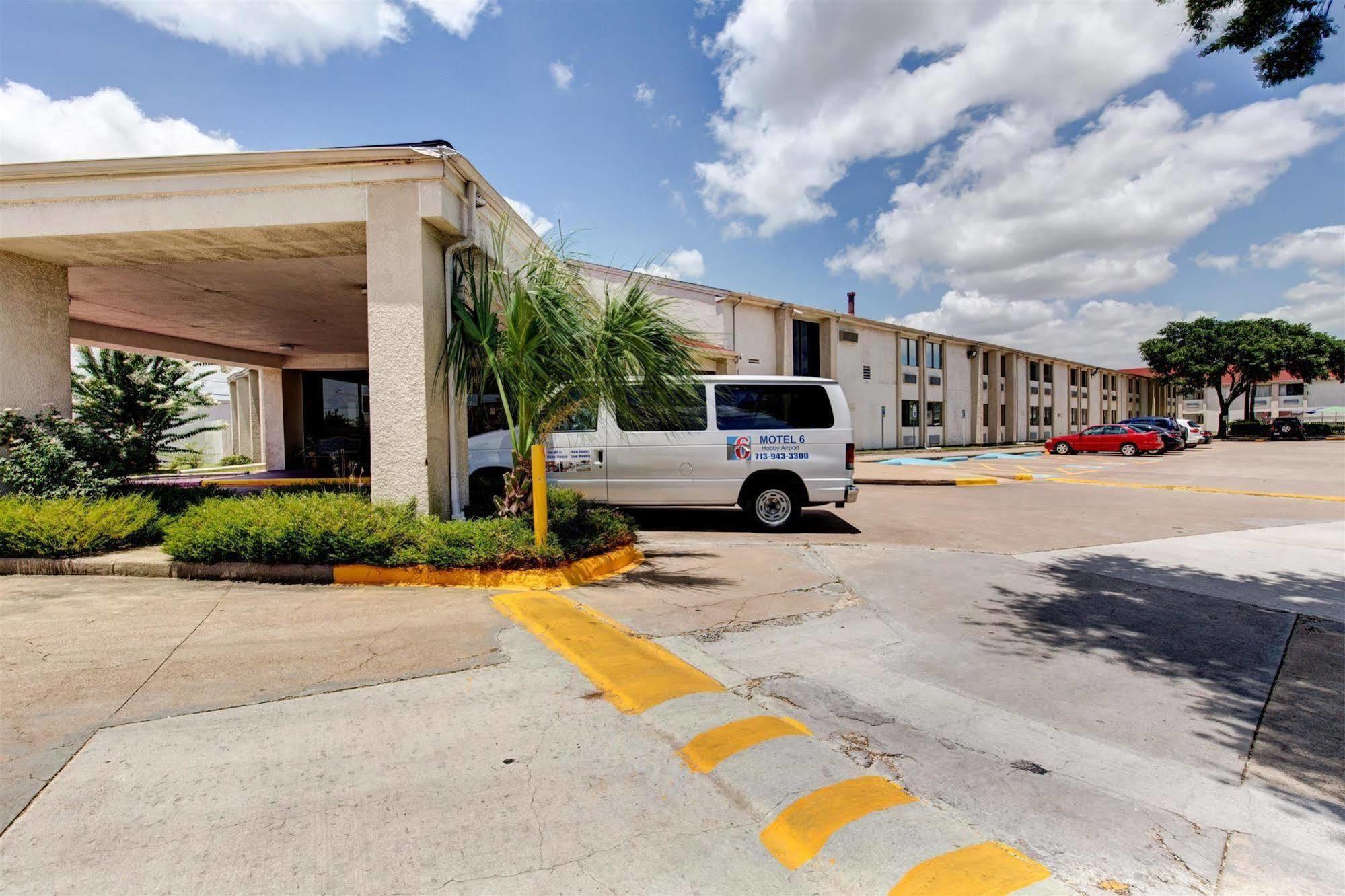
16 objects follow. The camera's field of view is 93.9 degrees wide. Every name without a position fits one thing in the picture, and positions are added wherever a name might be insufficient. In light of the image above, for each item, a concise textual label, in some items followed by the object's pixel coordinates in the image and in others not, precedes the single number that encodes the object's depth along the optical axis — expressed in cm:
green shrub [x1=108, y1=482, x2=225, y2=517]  759
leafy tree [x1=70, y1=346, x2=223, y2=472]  786
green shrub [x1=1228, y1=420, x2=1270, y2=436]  4664
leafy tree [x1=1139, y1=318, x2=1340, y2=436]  4459
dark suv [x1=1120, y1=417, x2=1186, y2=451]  3222
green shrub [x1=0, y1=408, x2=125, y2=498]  705
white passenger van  899
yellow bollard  618
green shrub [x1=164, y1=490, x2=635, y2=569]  586
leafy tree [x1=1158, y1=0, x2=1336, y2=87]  538
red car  2894
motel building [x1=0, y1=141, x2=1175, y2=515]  681
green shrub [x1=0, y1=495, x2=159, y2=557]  604
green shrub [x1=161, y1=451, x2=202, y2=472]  2098
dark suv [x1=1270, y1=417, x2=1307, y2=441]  4266
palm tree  640
